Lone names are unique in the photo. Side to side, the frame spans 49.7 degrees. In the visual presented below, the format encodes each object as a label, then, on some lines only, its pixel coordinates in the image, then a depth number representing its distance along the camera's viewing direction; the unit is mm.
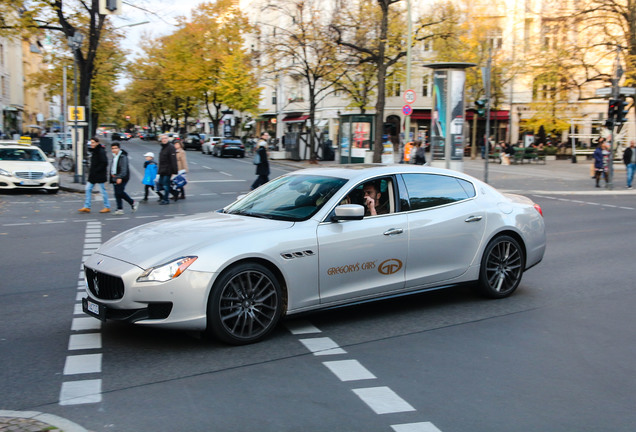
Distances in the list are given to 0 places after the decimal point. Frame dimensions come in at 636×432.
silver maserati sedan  5535
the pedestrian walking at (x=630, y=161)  27578
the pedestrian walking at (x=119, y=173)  16484
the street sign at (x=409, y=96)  26806
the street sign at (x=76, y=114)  25375
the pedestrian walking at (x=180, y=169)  20188
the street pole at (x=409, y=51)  29894
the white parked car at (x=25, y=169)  21625
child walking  19906
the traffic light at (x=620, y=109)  25953
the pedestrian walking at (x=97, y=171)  16734
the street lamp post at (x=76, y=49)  25219
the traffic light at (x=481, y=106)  24906
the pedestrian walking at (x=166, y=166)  19203
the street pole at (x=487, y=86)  25219
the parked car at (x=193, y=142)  67500
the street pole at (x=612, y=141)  26216
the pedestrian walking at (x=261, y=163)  21488
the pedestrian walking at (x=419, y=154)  29266
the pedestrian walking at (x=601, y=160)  27672
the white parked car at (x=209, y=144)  57222
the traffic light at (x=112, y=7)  15422
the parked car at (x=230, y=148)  51812
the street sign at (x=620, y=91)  25638
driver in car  6711
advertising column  24422
